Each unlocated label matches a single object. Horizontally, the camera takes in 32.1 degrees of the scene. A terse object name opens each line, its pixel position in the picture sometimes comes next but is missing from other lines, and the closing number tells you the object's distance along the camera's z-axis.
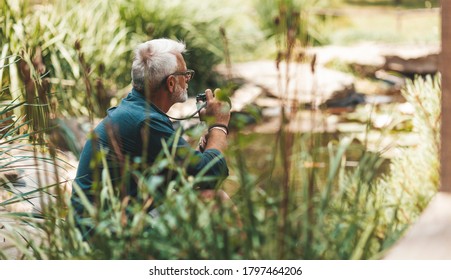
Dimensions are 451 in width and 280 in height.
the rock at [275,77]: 8.89
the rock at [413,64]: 10.08
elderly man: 2.91
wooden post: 2.35
